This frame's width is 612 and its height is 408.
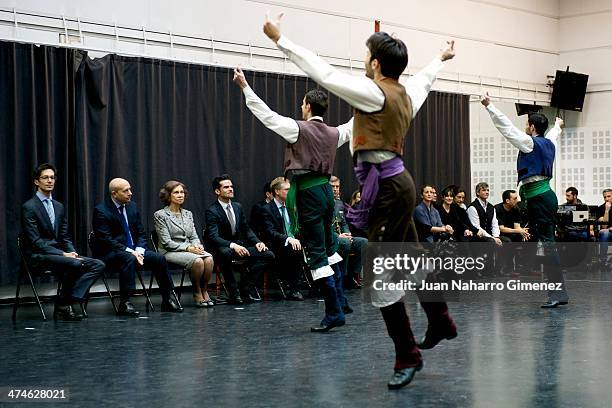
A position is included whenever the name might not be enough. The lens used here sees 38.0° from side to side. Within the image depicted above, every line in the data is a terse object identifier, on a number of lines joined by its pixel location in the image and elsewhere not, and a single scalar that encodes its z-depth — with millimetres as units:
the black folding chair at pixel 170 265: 7324
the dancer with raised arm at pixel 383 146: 3664
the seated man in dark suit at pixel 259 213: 8203
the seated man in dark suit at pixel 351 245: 8703
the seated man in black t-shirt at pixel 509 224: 10406
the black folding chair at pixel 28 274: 6512
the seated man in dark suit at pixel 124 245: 6863
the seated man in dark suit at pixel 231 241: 7531
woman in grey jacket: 7273
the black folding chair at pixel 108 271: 6959
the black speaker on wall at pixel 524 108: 12084
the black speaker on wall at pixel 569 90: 12273
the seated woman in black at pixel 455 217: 9648
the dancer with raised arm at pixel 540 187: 6598
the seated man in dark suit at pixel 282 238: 8023
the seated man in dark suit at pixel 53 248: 6500
